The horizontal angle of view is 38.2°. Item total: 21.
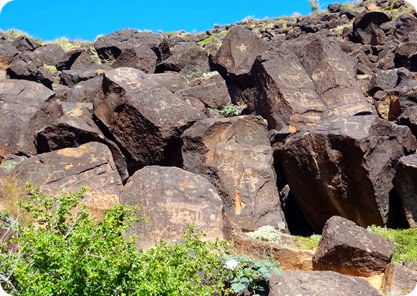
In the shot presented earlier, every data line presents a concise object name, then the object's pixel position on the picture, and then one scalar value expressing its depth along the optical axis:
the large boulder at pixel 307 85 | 14.31
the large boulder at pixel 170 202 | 8.64
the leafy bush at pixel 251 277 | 6.24
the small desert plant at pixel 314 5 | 50.81
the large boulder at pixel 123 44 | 26.56
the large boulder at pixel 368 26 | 29.66
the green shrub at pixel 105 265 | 5.29
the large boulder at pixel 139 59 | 21.86
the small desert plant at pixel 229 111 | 16.17
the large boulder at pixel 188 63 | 22.12
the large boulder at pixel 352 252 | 8.02
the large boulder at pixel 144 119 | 12.16
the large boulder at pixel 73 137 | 12.29
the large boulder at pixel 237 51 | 20.02
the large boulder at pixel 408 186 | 10.38
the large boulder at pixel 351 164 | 10.59
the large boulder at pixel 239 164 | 10.88
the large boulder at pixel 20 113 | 13.15
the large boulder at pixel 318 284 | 6.45
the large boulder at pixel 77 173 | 10.17
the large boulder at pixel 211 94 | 16.17
